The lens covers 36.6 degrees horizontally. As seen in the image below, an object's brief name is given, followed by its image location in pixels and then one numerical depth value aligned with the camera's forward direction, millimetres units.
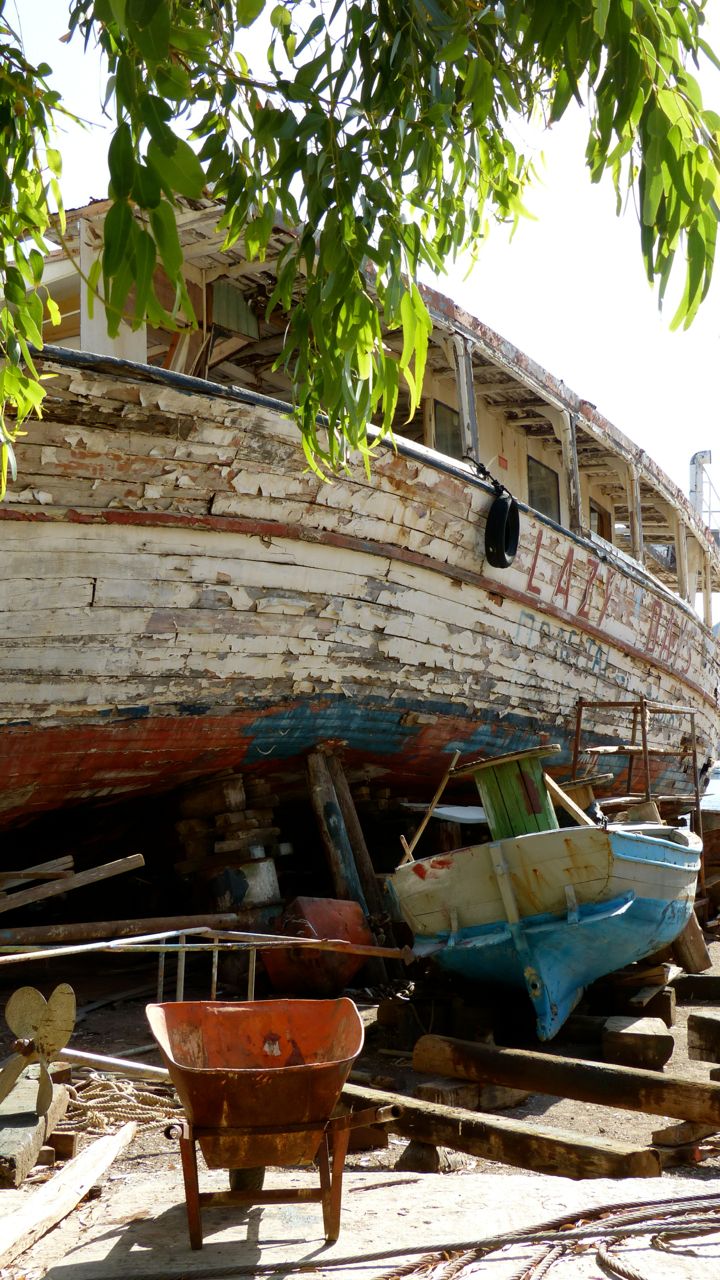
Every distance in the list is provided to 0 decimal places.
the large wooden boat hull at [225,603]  5566
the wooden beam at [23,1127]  3338
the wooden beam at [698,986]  6781
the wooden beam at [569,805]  6305
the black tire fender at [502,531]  7984
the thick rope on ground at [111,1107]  4160
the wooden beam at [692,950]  7750
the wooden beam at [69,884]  5496
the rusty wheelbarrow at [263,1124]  2740
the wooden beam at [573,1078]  4094
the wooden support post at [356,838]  7539
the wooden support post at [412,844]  6418
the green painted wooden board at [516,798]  6211
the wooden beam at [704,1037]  5270
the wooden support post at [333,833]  7355
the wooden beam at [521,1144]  3412
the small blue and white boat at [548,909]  5746
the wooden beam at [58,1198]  2770
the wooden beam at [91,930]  5457
